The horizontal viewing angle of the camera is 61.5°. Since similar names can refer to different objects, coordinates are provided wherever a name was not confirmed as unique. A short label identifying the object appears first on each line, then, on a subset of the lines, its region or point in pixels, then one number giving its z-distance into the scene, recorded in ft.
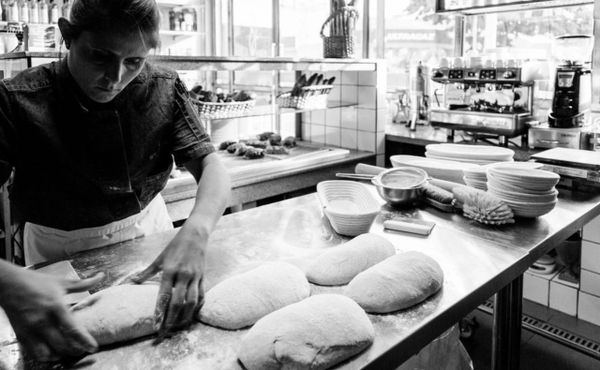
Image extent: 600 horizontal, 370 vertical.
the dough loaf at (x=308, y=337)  2.84
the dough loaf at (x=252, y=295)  3.30
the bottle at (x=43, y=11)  17.12
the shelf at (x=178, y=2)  19.61
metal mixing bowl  5.73
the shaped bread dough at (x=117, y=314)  3.05
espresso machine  9.98
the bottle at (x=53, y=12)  17.26
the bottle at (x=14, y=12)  16.51
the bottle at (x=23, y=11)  16.63
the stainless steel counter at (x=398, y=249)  3.01
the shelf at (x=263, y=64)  8.05
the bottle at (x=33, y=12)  16.93
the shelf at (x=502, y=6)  9.98
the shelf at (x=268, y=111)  10.22
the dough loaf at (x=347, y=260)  3.93
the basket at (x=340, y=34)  10.95
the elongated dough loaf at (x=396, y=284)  3.49
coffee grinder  9.21
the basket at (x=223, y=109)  9.30
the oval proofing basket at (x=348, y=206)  4.90
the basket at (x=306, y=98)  10.91
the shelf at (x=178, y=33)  20.12
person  3.48
